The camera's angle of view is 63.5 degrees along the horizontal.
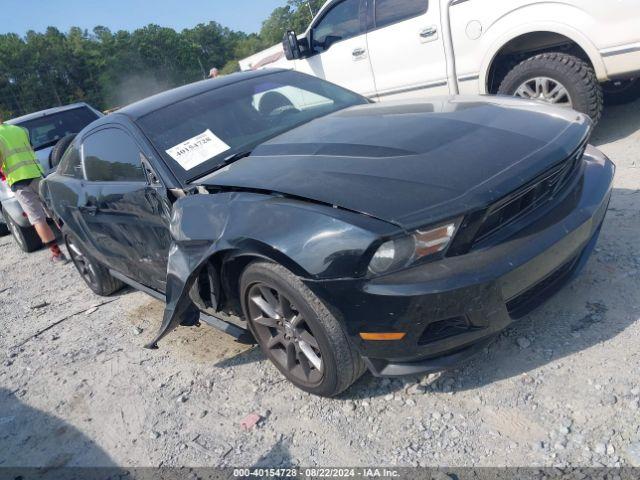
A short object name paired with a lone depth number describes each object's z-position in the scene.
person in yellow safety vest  5.85
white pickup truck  4.15
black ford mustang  1.99
